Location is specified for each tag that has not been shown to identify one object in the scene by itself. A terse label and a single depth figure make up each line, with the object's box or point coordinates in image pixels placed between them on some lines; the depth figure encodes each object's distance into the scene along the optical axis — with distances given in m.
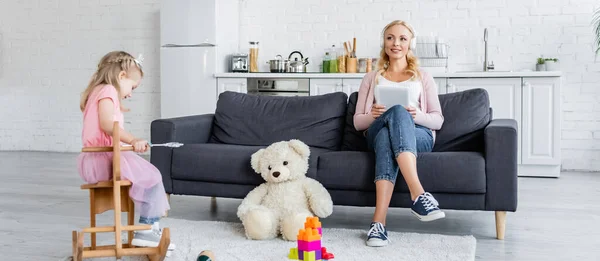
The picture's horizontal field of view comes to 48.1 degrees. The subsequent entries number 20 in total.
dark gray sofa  3.21
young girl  2.69
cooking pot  6.37
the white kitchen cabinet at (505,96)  5.60
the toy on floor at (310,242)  2.54
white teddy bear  3.10
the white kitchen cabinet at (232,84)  6.30
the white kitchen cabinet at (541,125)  5.54
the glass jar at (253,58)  6.58
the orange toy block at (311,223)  2.59
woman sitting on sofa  3.06
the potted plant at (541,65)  5.82
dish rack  5.91
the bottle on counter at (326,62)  6.32
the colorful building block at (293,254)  2.78
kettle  6.32
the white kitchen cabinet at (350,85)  6.00
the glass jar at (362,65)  6.18
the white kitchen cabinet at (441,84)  5.76
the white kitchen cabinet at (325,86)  6.05
